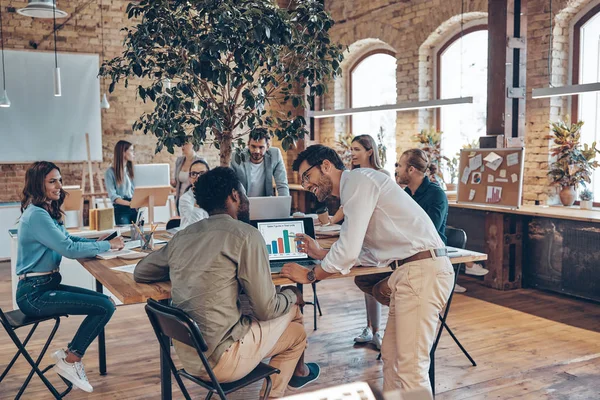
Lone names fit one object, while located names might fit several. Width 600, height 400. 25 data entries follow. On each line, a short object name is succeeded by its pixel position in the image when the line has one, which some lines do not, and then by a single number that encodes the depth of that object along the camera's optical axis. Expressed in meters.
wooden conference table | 2.78
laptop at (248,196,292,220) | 3.92
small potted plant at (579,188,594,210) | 6.25
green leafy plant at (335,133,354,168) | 9.27
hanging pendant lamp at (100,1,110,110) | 9.75
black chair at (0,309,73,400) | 3.31
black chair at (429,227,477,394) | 4.18
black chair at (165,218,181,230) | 4.93
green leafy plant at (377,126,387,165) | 8.88
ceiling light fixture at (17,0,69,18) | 6.92
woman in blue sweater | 3.50
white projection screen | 9.19
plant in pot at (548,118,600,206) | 6.38
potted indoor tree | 3.47
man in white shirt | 2.90
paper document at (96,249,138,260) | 3.65
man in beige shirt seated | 2.58
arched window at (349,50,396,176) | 9.71
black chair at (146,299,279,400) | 2.40
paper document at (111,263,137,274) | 3.28
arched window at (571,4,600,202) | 6.76
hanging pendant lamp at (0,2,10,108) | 8.36
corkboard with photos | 6.17
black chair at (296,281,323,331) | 4.94
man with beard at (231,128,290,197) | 5.05
